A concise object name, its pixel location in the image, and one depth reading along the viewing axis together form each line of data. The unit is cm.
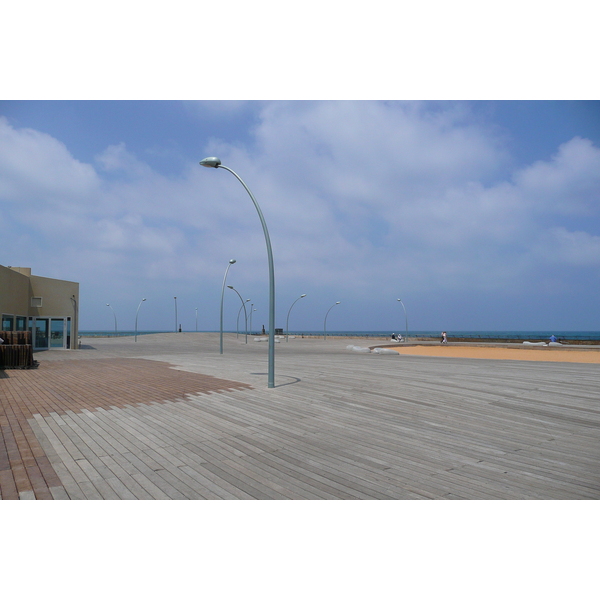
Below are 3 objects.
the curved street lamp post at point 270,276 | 940
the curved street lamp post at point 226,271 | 2318
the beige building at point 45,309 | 2283
